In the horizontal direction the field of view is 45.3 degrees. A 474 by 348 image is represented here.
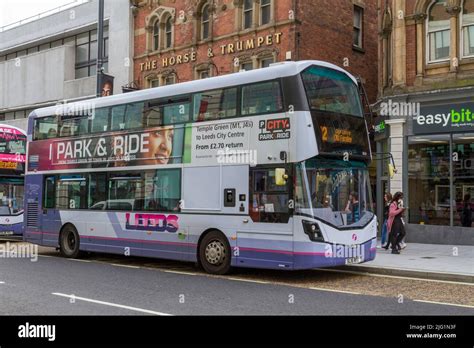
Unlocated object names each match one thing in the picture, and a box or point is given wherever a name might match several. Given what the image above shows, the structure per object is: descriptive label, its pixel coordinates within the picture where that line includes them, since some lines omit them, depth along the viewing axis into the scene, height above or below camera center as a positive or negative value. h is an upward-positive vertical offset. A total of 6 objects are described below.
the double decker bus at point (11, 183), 20.72 +0.42
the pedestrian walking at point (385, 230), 17.89 -1.00
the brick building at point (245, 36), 23.95 +7.42
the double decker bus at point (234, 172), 11.26 +0.56
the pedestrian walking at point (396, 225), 15.80 -0.75
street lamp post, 20.94 +5.35
